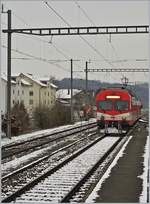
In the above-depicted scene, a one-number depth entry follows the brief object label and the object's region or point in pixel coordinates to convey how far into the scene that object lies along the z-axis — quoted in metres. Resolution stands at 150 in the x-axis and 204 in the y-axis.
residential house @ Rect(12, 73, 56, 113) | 79.25
